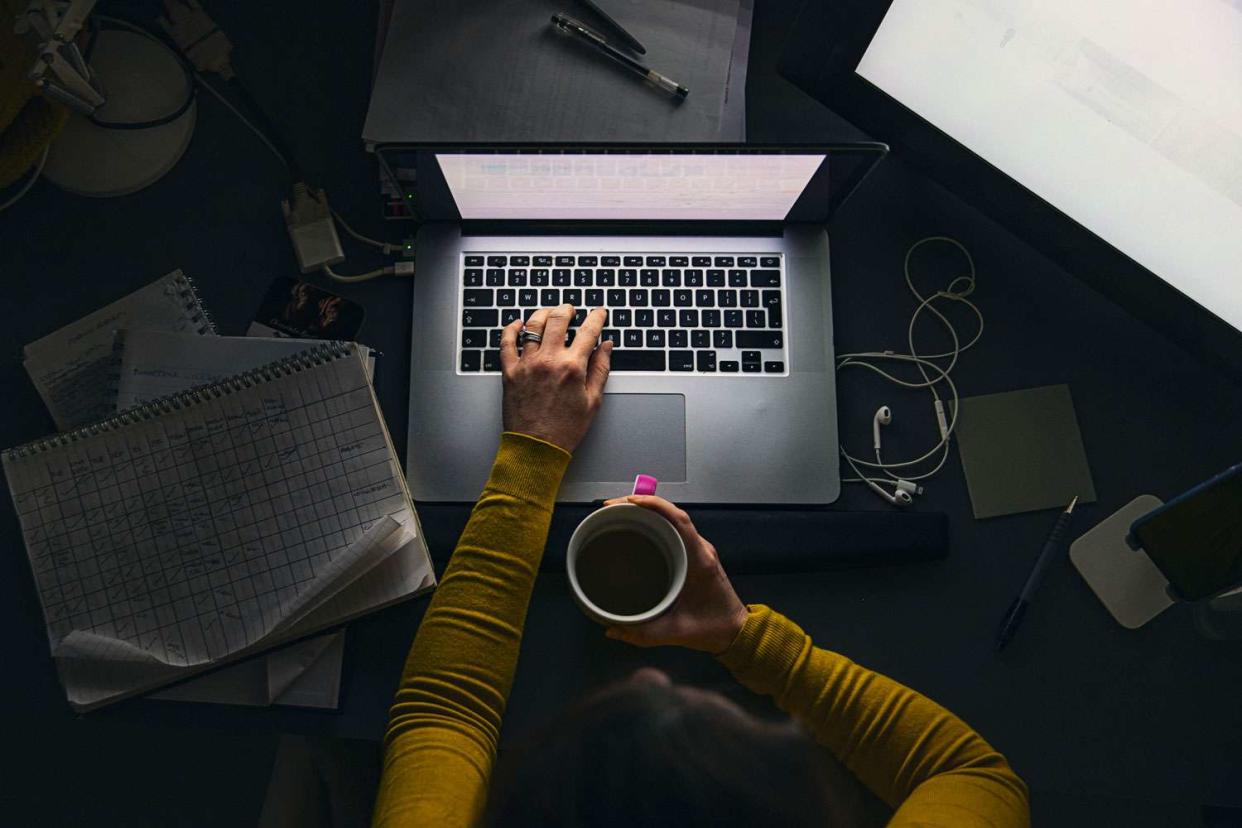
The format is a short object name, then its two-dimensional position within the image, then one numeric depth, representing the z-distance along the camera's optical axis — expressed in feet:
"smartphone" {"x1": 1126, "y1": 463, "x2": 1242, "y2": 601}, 2.33
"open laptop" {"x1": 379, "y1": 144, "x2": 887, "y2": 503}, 2.57
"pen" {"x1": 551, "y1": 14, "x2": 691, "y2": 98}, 2.61
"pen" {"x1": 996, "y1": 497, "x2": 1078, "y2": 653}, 2.49
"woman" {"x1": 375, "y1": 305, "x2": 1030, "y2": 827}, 2.14
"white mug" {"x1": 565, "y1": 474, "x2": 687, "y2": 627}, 2.01
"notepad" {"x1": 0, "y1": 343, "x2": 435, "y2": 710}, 2.35
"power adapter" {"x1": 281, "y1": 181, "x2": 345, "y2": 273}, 2.75
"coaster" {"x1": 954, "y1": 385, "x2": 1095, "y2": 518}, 2.61
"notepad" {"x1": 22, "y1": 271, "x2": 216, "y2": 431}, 2.63
